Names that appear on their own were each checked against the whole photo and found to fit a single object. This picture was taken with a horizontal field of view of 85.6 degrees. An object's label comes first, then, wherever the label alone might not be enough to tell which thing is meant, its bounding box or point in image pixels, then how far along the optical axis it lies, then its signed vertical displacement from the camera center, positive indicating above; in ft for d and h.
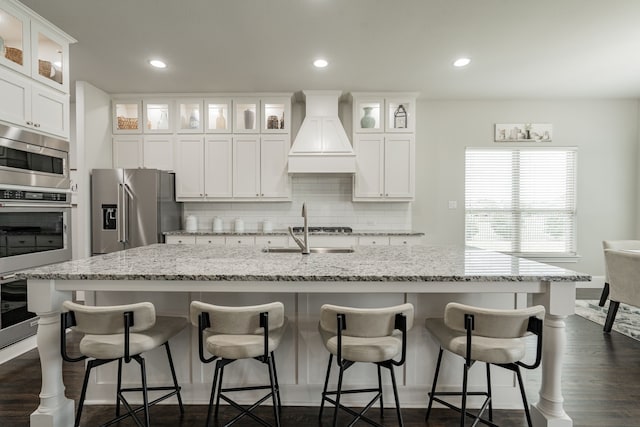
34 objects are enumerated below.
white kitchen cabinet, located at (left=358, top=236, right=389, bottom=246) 14.28 -1.37
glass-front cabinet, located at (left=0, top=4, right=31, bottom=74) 8.53 +4.24
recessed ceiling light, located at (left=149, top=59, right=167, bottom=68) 12.00 +5.02
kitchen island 5.74 -1.60
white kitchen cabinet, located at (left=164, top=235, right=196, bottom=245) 14.33 -1.38
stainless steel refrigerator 13.89 -0.13
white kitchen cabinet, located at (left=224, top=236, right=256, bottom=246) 14.39 -1.41
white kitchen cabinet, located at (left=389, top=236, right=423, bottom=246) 14.44 -1.39
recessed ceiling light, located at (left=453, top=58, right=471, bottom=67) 11.91 +5.09
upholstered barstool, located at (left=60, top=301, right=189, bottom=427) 5.35 -2.00
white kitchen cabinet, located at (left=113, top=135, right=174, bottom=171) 15.60 +2.44
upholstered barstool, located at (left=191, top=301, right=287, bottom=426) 5.28 -1.92
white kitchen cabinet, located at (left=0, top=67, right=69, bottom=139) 8.66 +2.73
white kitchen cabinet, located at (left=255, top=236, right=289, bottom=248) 14.47 -1.42
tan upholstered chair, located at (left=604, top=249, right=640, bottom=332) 10.09 -2.14
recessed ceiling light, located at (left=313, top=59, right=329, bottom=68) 11.97 +5.06
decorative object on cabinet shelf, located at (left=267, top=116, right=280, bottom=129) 15.66 +3.78
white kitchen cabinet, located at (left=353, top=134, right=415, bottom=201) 15.38 +1.78
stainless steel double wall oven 8.73 -0.22
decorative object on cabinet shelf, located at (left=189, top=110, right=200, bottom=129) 15.66 +3.87
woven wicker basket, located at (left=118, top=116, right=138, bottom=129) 15.70 +3.77
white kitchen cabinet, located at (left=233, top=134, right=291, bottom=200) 15.56 +1.77
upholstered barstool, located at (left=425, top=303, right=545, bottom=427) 5.18 -1.92
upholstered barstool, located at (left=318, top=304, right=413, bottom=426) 5.18 -1.91
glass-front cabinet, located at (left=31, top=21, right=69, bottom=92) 9.36 +4.26
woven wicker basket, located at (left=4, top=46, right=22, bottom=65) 8.71 +3.85
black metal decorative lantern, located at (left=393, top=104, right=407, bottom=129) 15.43 +3.97
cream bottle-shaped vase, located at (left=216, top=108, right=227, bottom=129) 15.72 +3.83
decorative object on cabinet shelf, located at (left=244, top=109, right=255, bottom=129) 15.64 +3.99
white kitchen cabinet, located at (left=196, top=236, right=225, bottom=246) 14.43 -1.42
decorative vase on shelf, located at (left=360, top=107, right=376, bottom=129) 15.48 +3.84
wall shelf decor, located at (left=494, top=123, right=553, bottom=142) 16.53 +3.61
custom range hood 14.84 +2.80
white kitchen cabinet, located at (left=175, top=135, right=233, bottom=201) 15.60 +1.76
